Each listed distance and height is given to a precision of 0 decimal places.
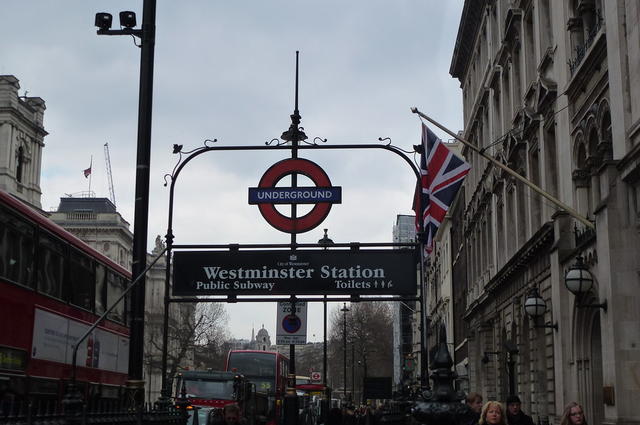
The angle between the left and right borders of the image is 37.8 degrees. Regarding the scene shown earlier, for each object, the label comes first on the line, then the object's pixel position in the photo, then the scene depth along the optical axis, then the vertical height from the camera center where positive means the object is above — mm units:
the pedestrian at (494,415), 8586 -273
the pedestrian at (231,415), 9719 -322
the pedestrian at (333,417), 30734 -1069
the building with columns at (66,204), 83375 +19198
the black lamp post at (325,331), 37900 +2362
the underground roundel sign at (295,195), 17141 +3409
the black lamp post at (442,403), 7191 -149
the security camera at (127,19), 12500 +4797
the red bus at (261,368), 42375 +699
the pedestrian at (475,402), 11961 -222
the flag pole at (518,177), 17438 +3948
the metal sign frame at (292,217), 16609 +3052
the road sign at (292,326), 19312 +1179
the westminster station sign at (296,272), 16719 +1978
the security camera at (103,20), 12789 +4885
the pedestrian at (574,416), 10086 -333
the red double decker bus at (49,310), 15227 +1342
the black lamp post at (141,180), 11766 +2569
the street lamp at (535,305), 20547 +1728
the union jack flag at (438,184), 19016 +4068
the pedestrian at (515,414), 11375 -352
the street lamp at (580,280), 16500 +1828
